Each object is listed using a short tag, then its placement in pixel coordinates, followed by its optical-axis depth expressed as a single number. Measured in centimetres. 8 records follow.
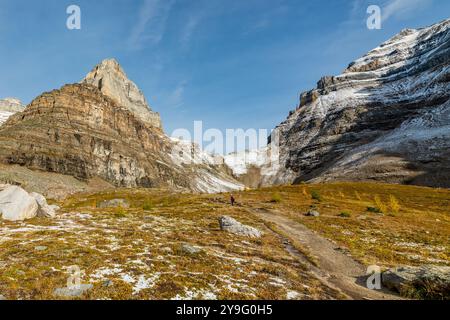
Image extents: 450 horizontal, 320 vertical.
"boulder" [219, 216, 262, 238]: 2984
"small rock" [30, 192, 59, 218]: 3197
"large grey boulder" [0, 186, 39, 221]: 2864
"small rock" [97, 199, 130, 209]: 5708
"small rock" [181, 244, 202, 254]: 2026
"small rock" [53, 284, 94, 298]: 1230
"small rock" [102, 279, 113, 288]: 1348
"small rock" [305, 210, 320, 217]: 4772
